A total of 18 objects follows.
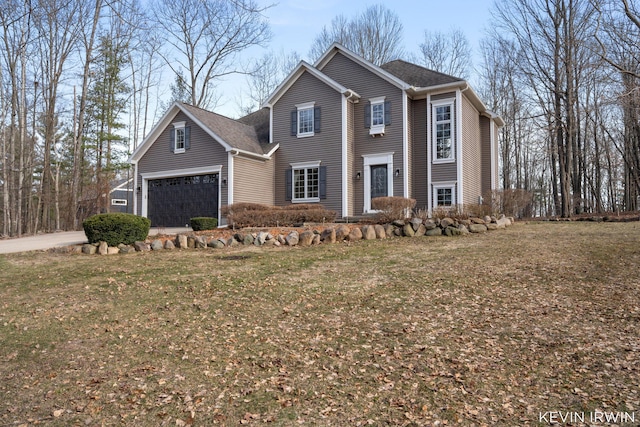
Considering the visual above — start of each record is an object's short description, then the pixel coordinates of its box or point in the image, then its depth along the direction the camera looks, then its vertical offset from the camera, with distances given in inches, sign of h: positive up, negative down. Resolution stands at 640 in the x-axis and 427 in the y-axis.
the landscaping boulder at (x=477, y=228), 440.1 -9.6
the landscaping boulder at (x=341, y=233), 419.3 -12.5
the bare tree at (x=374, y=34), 1127.6 +524.6
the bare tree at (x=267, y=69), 1202.6 +451.7
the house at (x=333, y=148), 628.1 +119.4
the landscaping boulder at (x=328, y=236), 413.7 -15.1
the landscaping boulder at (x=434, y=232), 430.9 -13.0
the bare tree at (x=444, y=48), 1146.7 +485.9
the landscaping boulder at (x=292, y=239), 409.4 -17.4
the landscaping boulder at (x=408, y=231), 432.5 -11.6
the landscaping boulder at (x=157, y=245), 405.7 -21.5
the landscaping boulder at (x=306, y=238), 407.5 -16.6
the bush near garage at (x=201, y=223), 560.1 -0.9
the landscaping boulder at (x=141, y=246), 398.0 -22.4
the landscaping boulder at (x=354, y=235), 420.4 -14.6
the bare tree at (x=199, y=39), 961.6 +441.8
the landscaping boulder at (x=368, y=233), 422.6 -12.8
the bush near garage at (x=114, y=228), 395.2 -4.3
